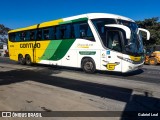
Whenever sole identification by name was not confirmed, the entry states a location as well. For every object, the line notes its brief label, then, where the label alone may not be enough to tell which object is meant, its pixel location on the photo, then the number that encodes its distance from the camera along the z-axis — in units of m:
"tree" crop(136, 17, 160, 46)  21.02
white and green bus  7.01
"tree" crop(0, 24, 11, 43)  46.52
